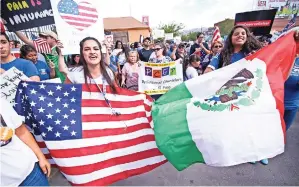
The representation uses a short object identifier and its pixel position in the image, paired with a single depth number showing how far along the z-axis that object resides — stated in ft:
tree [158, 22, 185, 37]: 208.85
